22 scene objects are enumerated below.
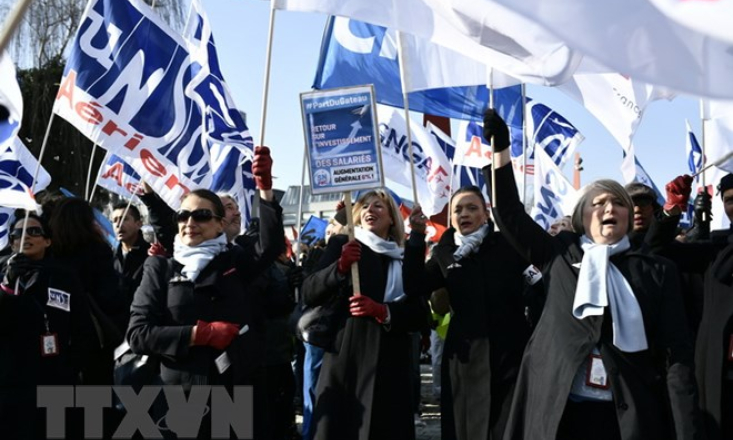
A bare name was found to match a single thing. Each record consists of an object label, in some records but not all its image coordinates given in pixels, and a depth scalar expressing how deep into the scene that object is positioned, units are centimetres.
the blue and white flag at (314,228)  1346
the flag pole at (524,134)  710
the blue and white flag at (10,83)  526
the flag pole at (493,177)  420
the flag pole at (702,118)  642
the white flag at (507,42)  307
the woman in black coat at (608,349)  369
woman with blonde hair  536
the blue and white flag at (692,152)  1184
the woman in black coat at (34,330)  482
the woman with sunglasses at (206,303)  451
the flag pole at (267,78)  502
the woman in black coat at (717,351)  463
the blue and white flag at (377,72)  798
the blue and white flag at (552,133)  1342
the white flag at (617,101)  660
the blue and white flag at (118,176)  912
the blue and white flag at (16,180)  640
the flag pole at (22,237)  502
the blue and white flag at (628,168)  792
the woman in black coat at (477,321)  521
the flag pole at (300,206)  595
